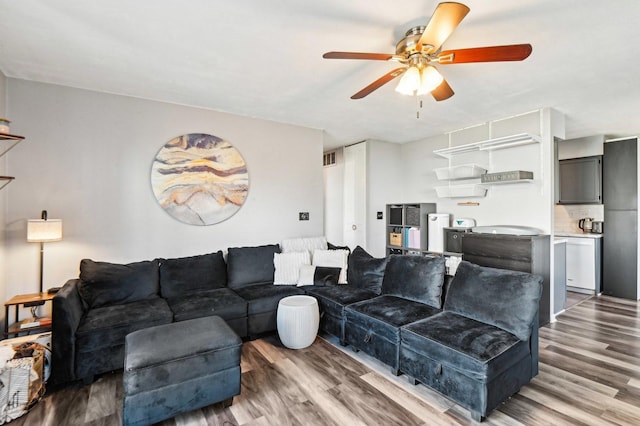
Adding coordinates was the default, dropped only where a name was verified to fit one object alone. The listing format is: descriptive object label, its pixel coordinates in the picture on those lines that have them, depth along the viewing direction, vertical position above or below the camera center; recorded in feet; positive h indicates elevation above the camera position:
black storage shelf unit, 16.06 -0.70
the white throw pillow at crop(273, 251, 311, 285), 12.03 -2.05
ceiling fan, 5.15 +3.22
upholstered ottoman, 6.04 -3.27
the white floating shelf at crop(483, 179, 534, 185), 12.23 +1.38
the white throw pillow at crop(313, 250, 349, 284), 12.10 -1.80
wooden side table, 8.38 -2.65
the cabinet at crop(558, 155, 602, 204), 16.02 +1.87
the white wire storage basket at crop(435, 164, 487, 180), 14.03 +2.05
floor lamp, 8.61 -0.45
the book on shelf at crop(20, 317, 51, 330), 8.37 -3.04
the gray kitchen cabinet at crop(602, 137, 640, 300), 14.94 -0.20
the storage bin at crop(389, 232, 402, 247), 17.10 -1.37
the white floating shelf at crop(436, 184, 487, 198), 14.16 +1.16
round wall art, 11.49 +1.41
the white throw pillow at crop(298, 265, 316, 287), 11.80 -2.34
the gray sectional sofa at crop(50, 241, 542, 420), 6.88 -2.78
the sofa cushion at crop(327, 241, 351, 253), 13.80 -1.50
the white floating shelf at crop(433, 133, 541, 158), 11.85 +3.02
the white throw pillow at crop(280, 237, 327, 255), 13.51 -1.33
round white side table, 9.55 -3.41
